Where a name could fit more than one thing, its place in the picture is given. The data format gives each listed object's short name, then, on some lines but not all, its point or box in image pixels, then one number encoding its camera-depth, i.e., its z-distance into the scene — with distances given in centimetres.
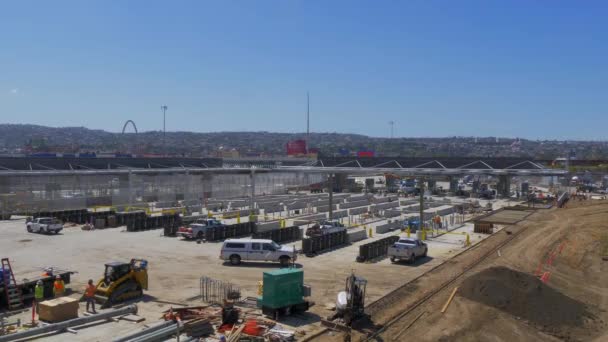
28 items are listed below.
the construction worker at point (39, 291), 1848
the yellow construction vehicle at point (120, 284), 1856
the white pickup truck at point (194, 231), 3412
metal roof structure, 5716
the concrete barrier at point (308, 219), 4312
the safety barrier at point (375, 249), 2778
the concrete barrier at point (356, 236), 3408
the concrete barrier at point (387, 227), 3930
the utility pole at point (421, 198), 3556
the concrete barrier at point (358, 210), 5022
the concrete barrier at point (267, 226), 3691
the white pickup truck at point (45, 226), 3659
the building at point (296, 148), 17125
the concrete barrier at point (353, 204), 5672
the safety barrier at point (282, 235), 3247
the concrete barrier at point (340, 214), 4825
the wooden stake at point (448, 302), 1848
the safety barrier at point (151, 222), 3803
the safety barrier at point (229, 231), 3356
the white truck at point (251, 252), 2617
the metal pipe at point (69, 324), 1421
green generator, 1701
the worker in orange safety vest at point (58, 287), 1848
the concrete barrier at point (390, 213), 4938
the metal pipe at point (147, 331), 1394
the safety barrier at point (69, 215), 4278
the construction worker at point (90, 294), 1812
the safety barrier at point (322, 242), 2924
